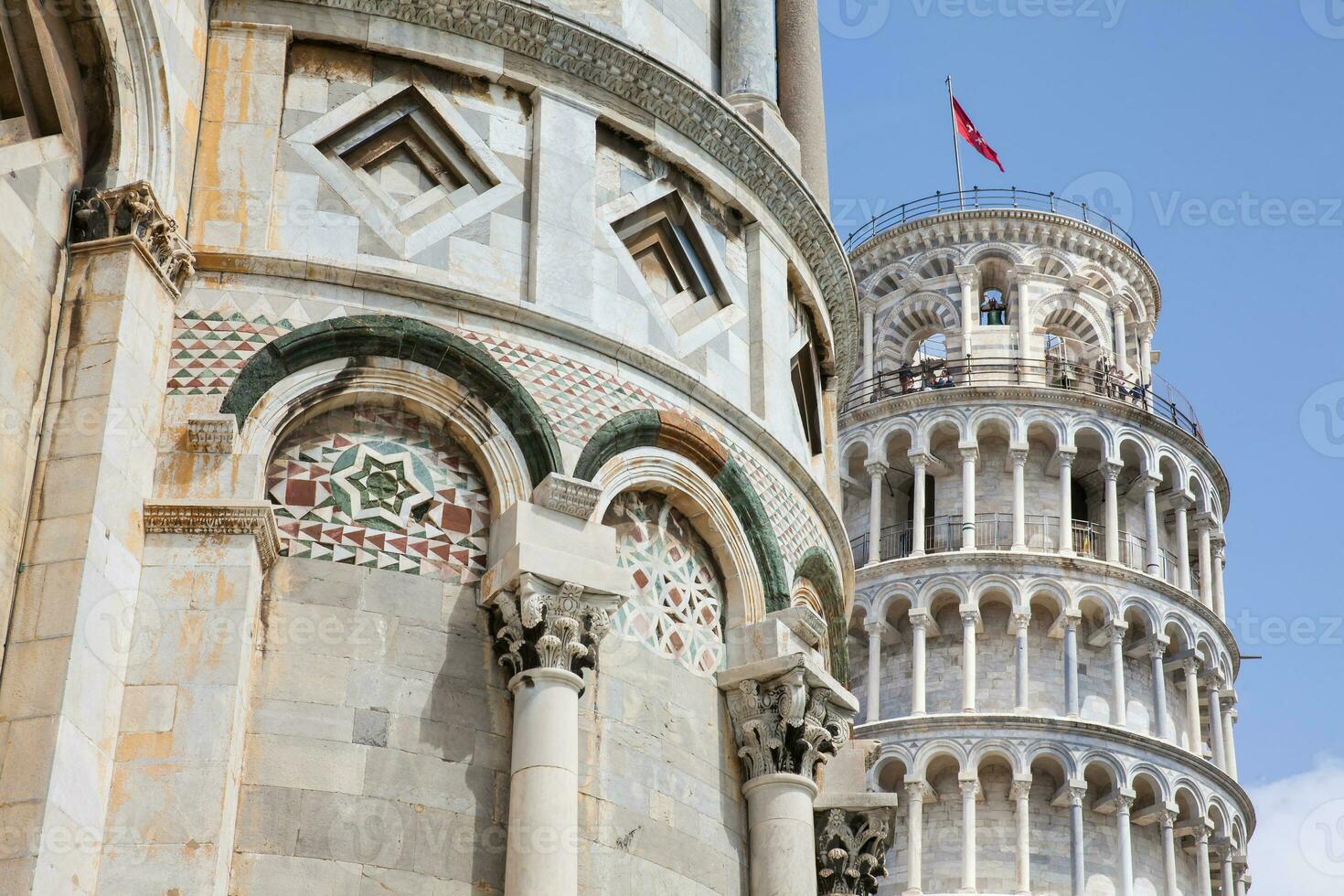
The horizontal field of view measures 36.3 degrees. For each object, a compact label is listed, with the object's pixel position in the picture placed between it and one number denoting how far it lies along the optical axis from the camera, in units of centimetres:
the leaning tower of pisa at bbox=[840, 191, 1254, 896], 5078
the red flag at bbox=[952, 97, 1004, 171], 6103
